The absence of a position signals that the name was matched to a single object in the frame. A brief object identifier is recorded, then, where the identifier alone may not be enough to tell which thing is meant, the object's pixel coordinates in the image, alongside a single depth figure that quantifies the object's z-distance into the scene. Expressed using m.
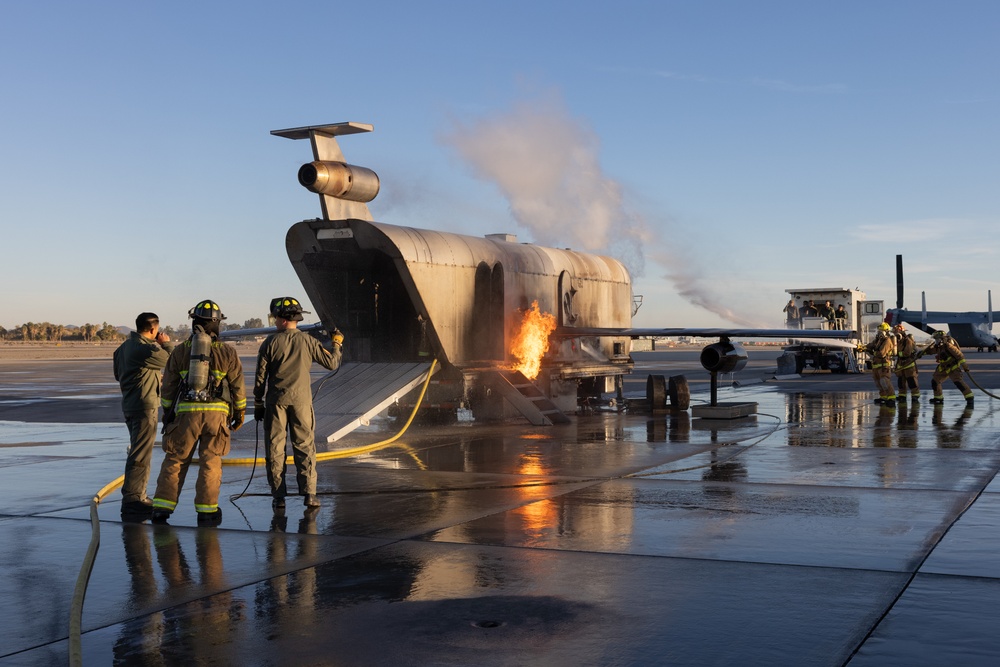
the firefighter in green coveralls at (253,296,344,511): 10.15
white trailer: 40.84
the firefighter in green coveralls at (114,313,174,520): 9.61
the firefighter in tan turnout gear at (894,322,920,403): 23.12
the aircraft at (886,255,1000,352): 82.12
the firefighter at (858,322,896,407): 22.34
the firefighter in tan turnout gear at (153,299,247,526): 9.03
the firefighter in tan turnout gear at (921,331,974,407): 22.30
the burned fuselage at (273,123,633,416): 16.98
